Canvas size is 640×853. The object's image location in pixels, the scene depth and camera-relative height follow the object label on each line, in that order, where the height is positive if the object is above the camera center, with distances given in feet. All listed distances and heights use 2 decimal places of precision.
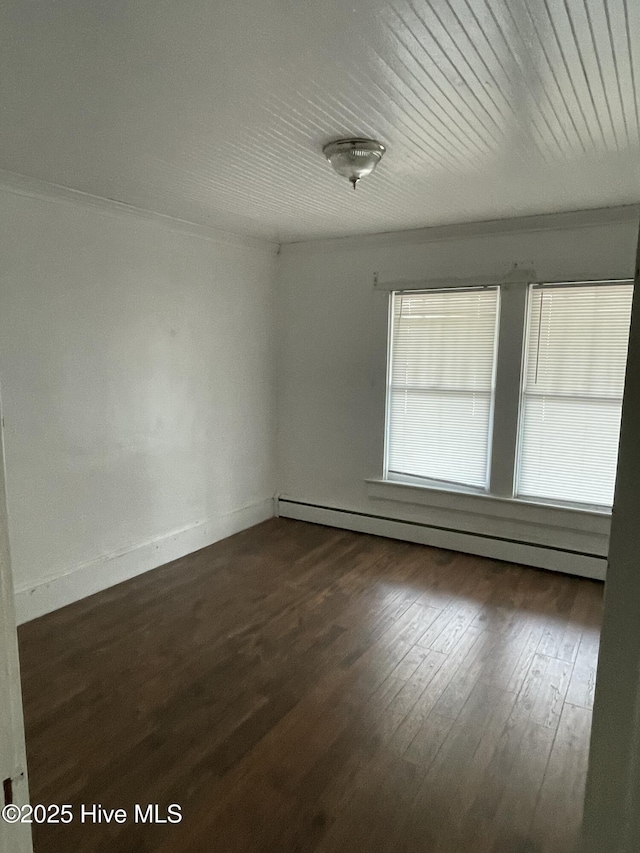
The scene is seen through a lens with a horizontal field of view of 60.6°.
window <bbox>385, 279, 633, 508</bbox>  12.55 -0.69
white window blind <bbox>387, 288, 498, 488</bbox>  13.91 -0.64
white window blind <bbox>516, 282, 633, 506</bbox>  12.35 -0.66
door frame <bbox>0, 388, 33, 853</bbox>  2.76 -1.85
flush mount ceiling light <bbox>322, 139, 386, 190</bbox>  8.13 +3.05
